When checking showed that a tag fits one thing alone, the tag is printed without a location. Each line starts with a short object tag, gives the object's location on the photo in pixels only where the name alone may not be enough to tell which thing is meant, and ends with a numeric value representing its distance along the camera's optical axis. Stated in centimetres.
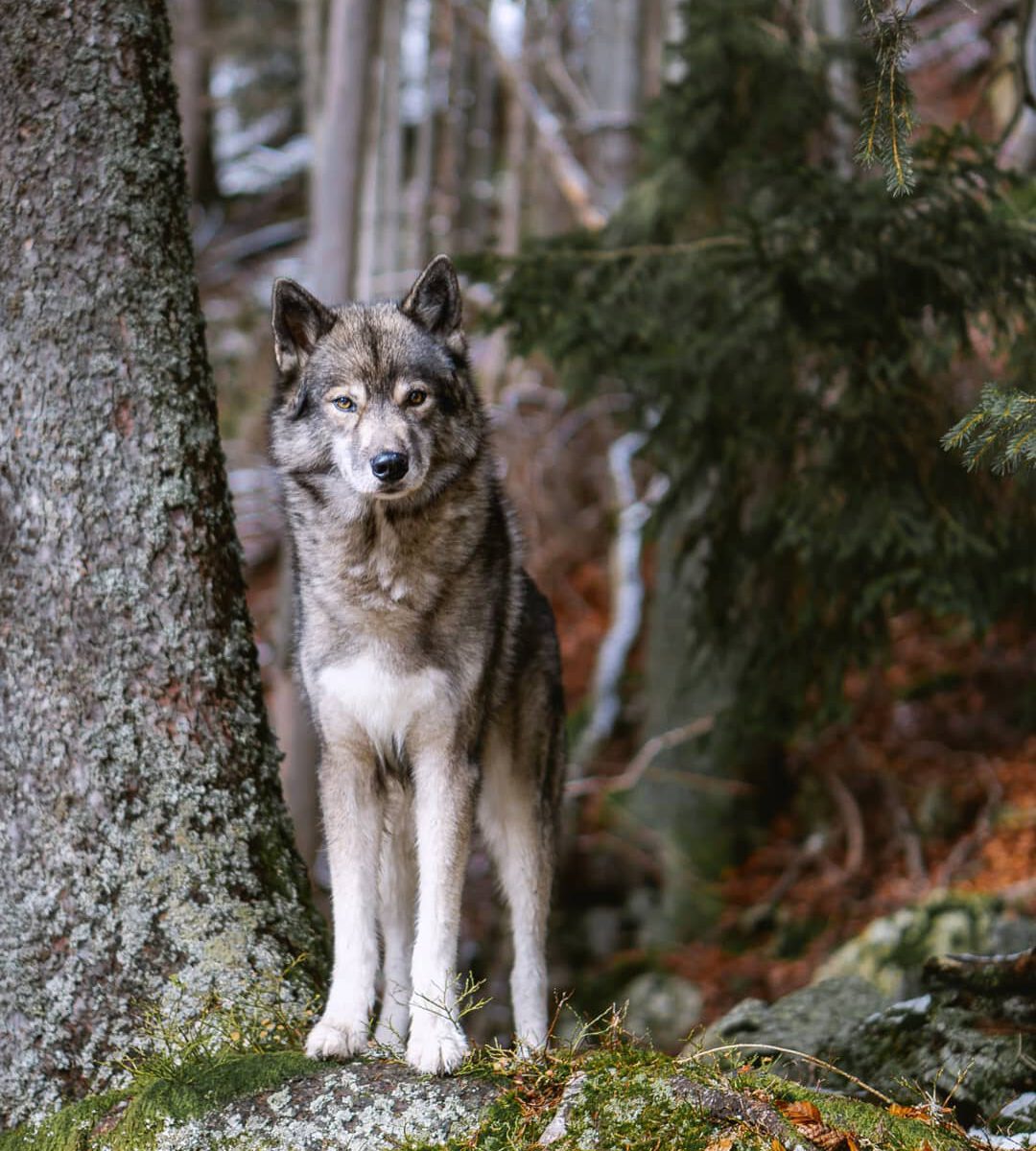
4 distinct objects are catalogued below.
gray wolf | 720
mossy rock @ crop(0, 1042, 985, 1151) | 553
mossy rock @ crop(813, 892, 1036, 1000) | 1269
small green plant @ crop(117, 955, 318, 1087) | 647
